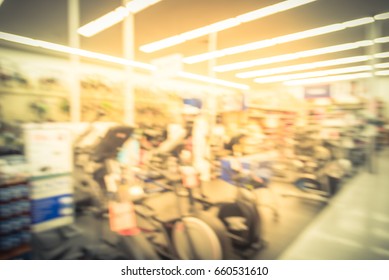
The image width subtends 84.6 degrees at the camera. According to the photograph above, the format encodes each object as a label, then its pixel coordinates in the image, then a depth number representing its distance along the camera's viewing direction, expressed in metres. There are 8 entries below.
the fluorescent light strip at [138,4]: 2.57
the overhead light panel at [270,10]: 2.68
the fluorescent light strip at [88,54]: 3.33
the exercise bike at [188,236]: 1.84
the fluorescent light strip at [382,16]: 2.79
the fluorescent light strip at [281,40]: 3.09
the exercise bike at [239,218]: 2.04
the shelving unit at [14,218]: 1.77
